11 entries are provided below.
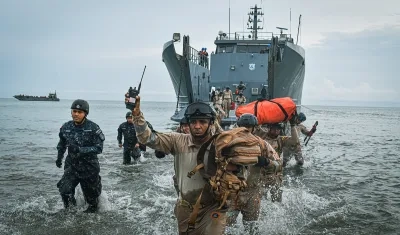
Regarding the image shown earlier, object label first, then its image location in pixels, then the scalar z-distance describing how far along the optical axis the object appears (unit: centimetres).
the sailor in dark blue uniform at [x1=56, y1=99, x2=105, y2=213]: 574
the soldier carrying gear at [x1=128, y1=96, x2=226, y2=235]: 353
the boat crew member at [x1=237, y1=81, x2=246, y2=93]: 1972
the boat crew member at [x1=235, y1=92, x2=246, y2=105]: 1902
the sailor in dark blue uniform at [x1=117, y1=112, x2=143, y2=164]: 1065
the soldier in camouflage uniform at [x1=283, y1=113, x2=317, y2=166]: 999
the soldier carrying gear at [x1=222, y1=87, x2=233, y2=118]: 1848
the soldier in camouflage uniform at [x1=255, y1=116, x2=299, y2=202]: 629
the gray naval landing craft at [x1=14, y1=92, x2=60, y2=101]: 11681
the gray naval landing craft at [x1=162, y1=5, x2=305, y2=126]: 1967
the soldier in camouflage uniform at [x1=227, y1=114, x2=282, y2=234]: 504
